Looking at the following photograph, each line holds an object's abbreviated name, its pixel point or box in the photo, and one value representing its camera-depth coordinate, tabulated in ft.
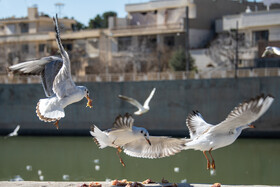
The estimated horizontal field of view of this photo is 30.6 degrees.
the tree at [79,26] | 171.79
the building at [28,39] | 136.26
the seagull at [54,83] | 29.84
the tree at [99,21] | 181.03
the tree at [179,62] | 110.01
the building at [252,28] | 109.50
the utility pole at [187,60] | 93.71
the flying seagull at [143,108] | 63.23
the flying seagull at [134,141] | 26.45
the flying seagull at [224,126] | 23.36
